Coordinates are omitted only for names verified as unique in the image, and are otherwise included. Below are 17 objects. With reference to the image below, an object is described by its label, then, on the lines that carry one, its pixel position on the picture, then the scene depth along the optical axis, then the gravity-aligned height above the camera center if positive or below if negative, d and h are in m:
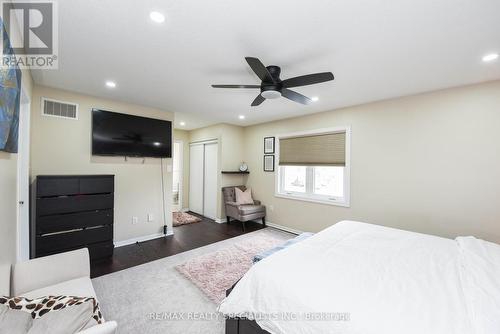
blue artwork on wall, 1.28 +0.41
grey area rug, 1.83 -1.37
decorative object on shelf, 5.35 -0.05
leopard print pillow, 1.19 -0.83
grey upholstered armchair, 4.56 -0.96
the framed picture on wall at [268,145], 4.86 +0.49
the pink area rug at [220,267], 2.36 -1.35
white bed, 1.03 -0.72
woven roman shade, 3.83 +0.33
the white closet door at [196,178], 5.82 -0.35
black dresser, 2.64 -0.67
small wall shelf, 5.05 -0.15
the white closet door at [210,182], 5.30 -0.43
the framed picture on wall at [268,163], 4.87 +0.08
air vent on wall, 2.96 +0.80
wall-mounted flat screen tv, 3.32 +0.50
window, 3.79 +0.01
